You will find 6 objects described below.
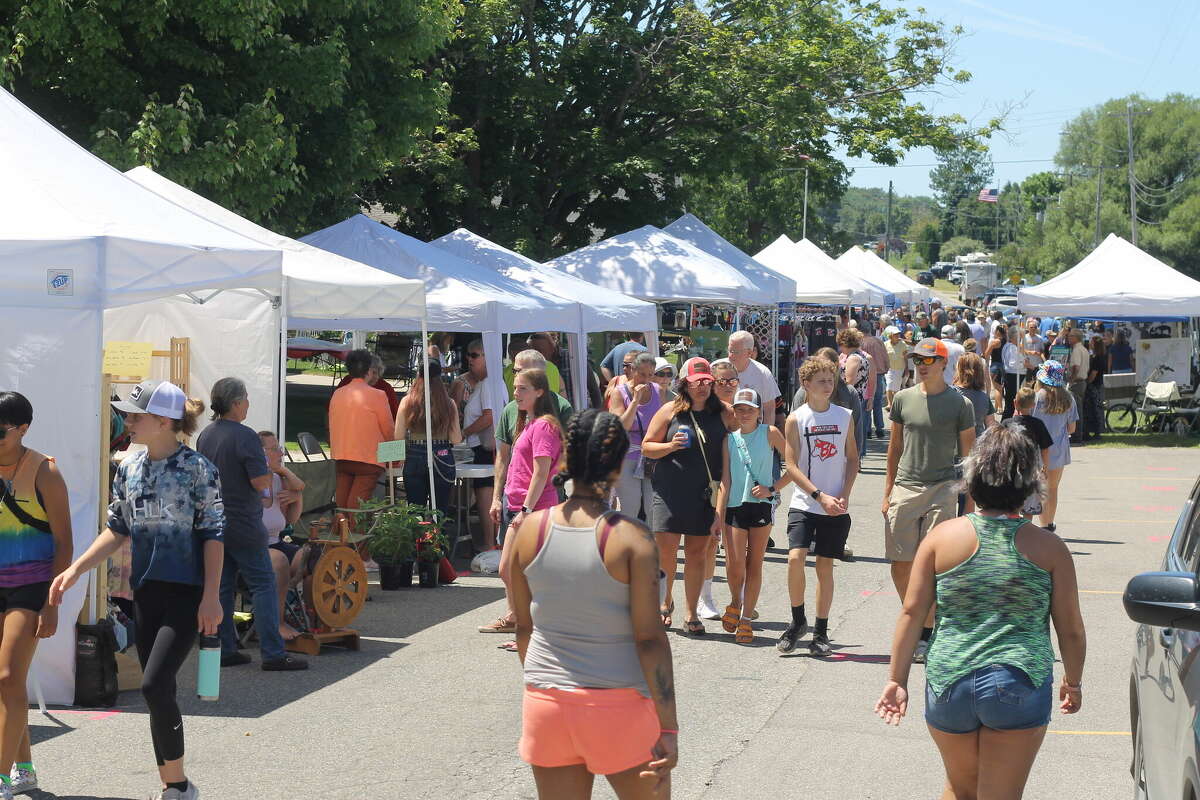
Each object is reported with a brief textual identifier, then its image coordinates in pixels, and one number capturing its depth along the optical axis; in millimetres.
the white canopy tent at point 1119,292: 24750
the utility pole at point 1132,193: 57094
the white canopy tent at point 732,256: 21672
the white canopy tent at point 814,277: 27609
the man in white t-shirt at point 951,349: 16025
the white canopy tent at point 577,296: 15781
